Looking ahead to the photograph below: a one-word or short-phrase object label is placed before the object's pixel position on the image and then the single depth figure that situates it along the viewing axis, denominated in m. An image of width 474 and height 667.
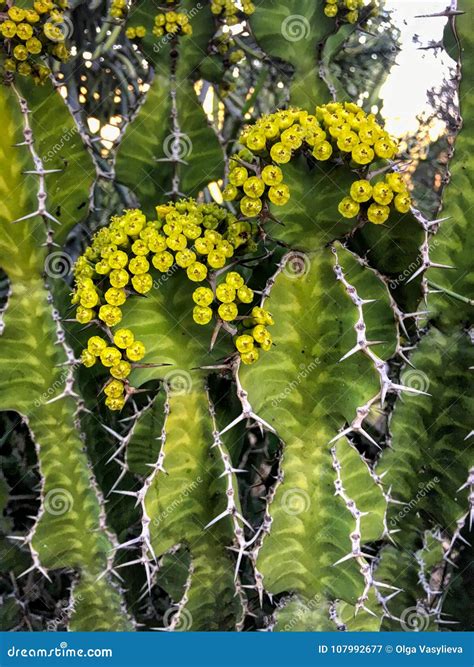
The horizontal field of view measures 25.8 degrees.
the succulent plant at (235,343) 0.38
